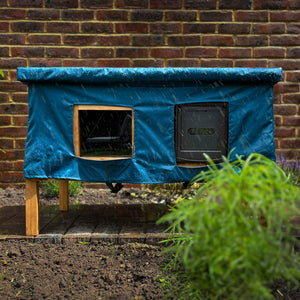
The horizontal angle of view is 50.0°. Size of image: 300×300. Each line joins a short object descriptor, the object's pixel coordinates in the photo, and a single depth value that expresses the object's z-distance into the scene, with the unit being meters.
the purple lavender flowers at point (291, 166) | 4.41
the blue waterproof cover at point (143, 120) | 2.60
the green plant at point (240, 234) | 0.97
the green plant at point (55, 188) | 4.32
